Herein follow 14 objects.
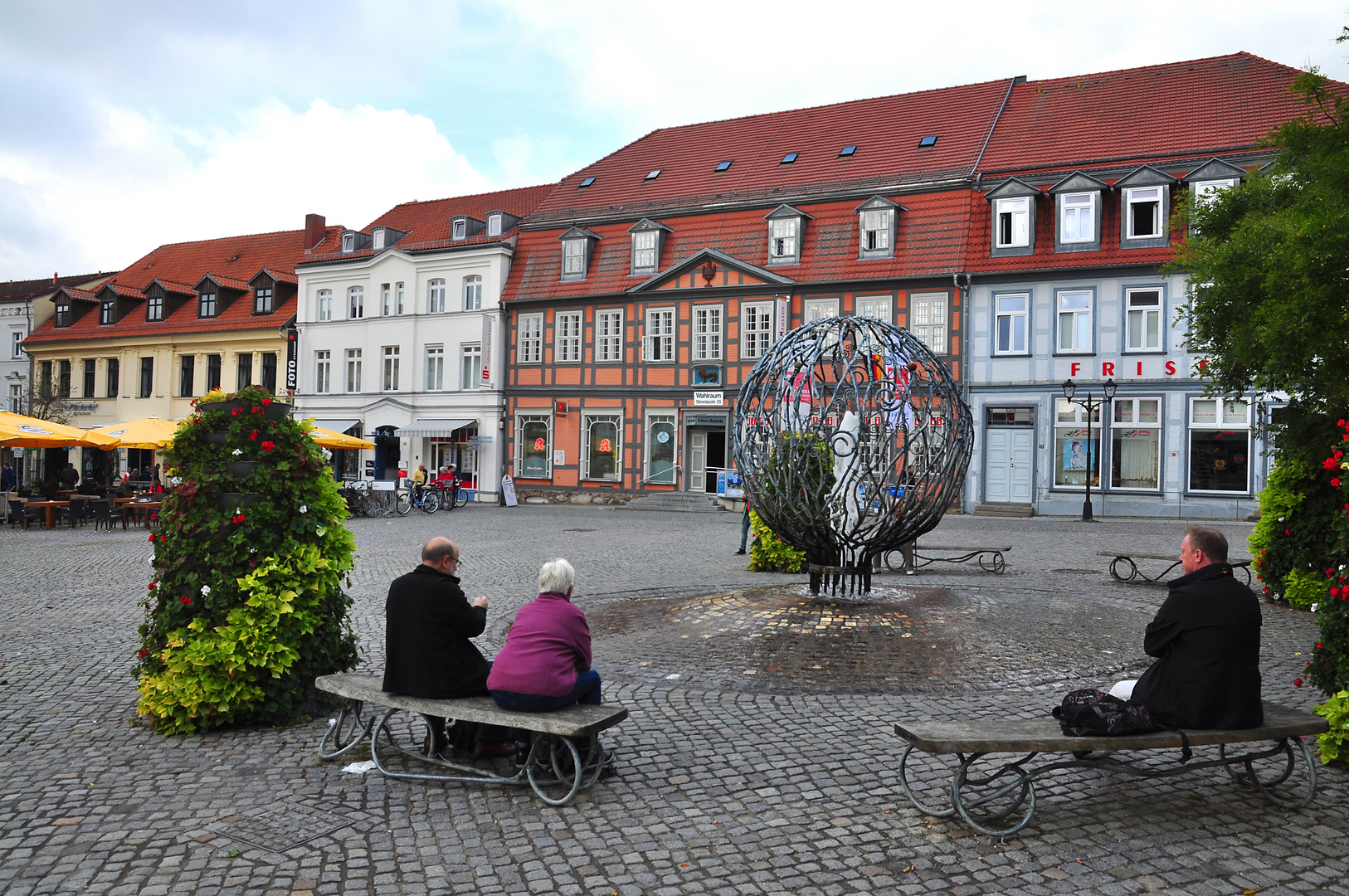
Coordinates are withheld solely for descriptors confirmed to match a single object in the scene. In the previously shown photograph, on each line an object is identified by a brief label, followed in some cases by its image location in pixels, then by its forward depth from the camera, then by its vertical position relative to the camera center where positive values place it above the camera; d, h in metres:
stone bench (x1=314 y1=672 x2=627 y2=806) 4.79 -1.52
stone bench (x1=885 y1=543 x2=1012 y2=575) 13.92 -1.60
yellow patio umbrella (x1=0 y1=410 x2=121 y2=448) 20.72 +0.10
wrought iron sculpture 9.30 +0.03
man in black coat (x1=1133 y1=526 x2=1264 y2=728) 4.61 -0.93
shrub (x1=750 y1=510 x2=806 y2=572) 13.59 -1.43
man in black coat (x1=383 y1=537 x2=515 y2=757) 5.18 -0.99
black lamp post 25.38 +1.41
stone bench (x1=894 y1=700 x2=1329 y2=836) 4.41 -1.43
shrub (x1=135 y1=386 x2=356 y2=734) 5.82 -0.83
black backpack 4.53 -1.21
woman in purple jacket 4.95 -1.06
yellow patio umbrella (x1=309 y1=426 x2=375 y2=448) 25.53 +0.08
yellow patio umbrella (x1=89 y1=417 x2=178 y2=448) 22.09 +0.19
